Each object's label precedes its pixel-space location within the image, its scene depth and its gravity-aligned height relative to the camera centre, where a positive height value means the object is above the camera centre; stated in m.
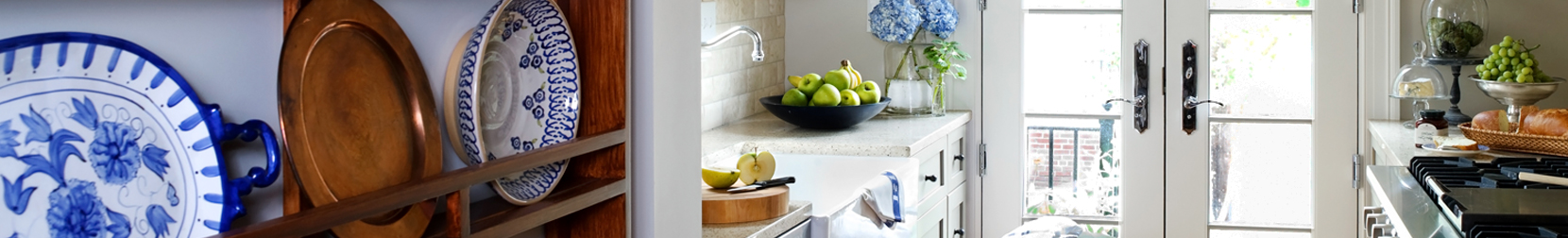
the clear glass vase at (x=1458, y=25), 2.91 +0.27
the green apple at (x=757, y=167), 1.99 -0.08
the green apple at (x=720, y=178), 1.90 -0.09
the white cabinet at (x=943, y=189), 2.89 -0.18
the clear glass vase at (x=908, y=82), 3.39 +0.13
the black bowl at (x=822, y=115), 2.92 +0.03
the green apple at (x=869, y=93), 3.06 +0.09
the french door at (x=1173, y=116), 3.33 +0.03
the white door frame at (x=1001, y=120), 3.47 +0.02
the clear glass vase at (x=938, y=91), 3.38 +0.11
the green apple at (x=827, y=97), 2.92 +0.07
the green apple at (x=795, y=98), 2.97 +0.07
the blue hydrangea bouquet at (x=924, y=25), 3.32 +0.30
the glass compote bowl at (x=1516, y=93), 2.76 +0.09
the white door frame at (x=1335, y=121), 3.25 +0.02
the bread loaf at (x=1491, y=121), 2.51 +0.02
